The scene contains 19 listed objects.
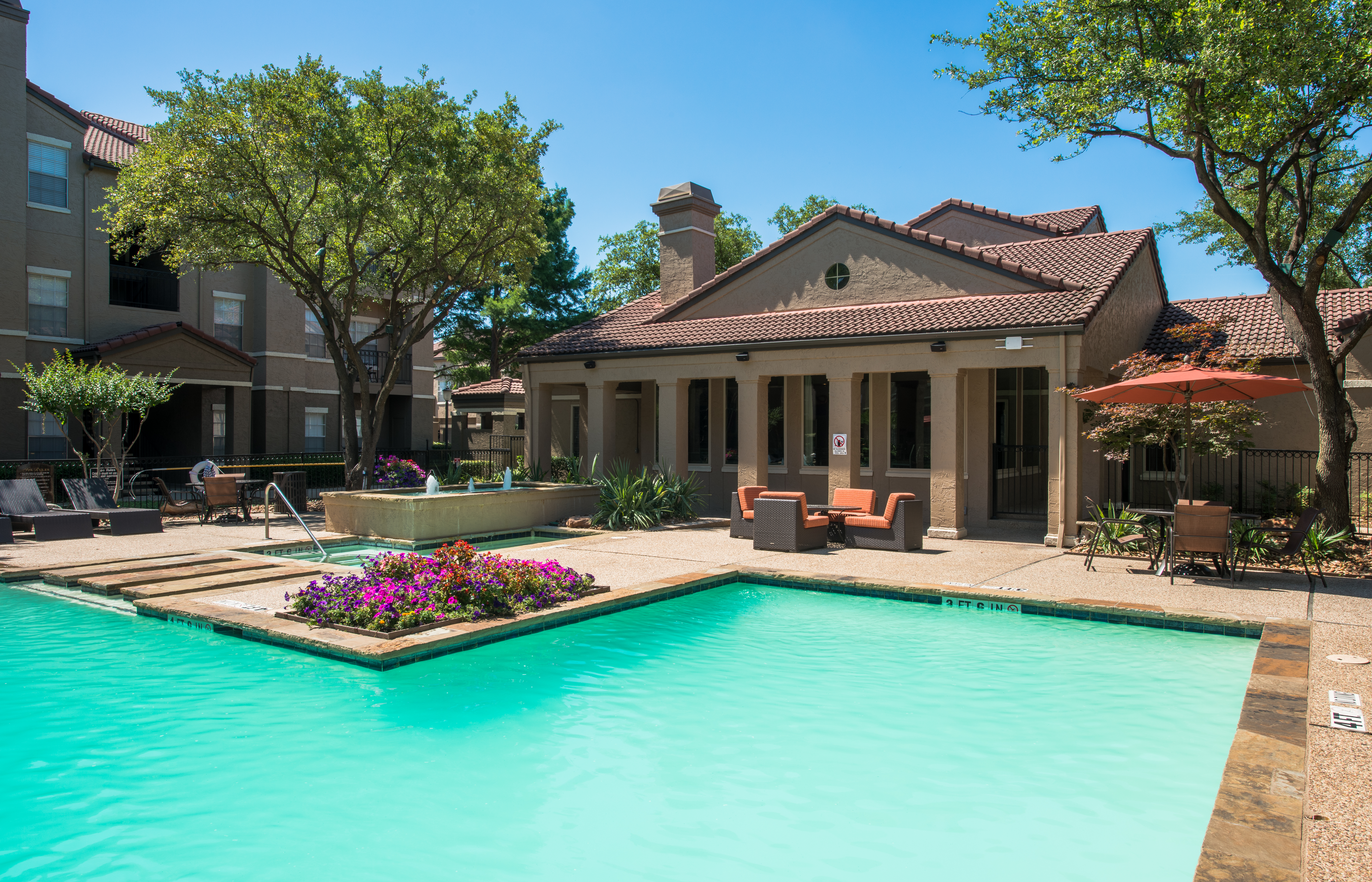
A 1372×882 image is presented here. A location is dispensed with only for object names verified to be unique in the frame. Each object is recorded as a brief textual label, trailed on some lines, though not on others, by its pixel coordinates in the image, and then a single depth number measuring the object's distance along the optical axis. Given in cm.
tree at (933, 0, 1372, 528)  1031
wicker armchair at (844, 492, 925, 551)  1266
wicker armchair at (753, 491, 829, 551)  1266
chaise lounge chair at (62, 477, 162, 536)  1432
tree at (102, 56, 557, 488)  1636
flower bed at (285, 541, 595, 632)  770
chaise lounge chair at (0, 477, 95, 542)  1363
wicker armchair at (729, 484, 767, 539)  1404
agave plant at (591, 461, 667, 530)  1603
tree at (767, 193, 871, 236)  4112
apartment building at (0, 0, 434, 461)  2178
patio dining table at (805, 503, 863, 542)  1349
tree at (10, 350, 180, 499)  1532
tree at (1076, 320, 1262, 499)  1215
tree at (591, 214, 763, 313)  3953
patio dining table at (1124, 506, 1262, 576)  1047
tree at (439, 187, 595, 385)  3597
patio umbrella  1014
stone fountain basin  1402
